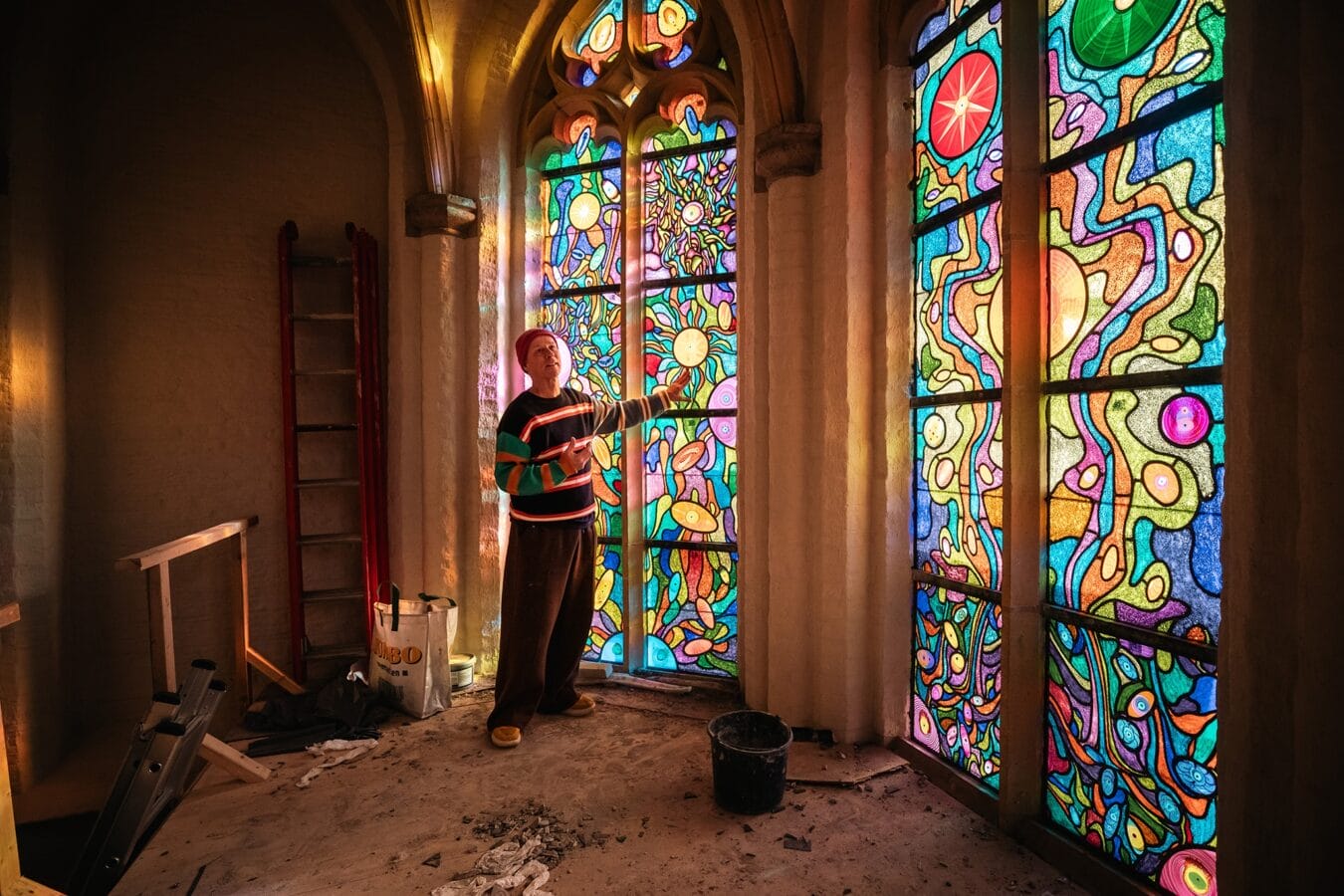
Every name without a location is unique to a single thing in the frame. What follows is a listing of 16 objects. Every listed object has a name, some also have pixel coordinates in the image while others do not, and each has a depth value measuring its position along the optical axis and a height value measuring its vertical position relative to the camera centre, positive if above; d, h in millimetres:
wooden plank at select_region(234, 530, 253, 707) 3574 -996
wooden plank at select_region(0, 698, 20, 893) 1830 -1072
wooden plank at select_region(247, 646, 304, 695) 3631 -1210
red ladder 4027 -2
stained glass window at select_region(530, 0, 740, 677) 3816 +875
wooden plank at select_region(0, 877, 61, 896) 1850 -1210
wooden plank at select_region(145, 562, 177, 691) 2660 -723
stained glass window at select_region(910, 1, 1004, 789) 2570 +204
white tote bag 3490 -1103
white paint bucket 3869 -1293
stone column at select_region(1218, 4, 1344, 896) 1357 -48
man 3199 -341
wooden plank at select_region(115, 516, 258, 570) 2576 -406
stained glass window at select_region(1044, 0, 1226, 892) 1829 +25
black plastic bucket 2539 -1263
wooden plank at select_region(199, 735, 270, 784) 2758 -1286
